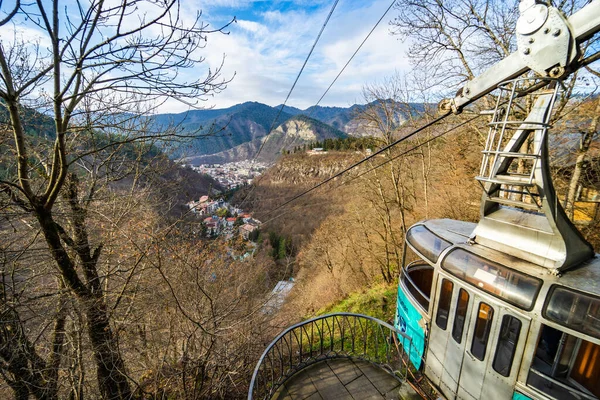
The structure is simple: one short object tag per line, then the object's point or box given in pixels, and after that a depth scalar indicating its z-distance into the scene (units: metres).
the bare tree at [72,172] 3.45
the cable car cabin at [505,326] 2.74
